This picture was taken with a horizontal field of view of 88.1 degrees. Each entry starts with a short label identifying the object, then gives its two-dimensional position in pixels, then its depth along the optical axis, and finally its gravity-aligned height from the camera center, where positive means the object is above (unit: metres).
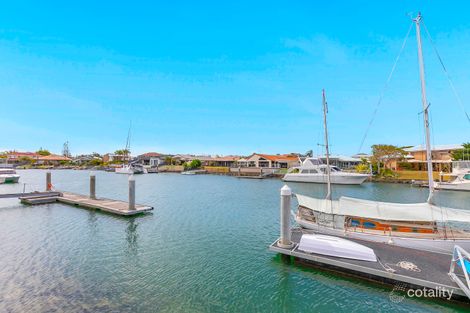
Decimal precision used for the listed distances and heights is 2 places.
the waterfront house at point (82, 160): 128.64 +4.83
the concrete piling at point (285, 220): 10.98 -2.59
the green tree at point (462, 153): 51.88 +1.21
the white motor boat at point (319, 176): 47.34 -2.77
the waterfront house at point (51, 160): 124.81 +4.95
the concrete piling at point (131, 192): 20.70 -2.14
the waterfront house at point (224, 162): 100.34 +1.47
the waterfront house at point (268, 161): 86.50 +1.11
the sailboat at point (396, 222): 10.81 -3.27
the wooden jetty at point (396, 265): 8.02 -4.01
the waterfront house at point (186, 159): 104.94 +3.22
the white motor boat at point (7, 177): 50.41 -1.23
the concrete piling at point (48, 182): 29.06 -1.53
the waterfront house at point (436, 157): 56.28 +0.75
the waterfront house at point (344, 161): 73.56 +0.20
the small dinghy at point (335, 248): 9.85 -3.63
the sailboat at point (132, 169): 82.50 -0.60
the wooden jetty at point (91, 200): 20.80 -3.17
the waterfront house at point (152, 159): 110.97 +3.96
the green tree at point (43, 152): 154.55 +11.47
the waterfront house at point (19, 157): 127.50 +7.21
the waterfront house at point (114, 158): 123.20 +5.74
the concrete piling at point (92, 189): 25.77 -2.18
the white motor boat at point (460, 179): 38.41 -3.33
